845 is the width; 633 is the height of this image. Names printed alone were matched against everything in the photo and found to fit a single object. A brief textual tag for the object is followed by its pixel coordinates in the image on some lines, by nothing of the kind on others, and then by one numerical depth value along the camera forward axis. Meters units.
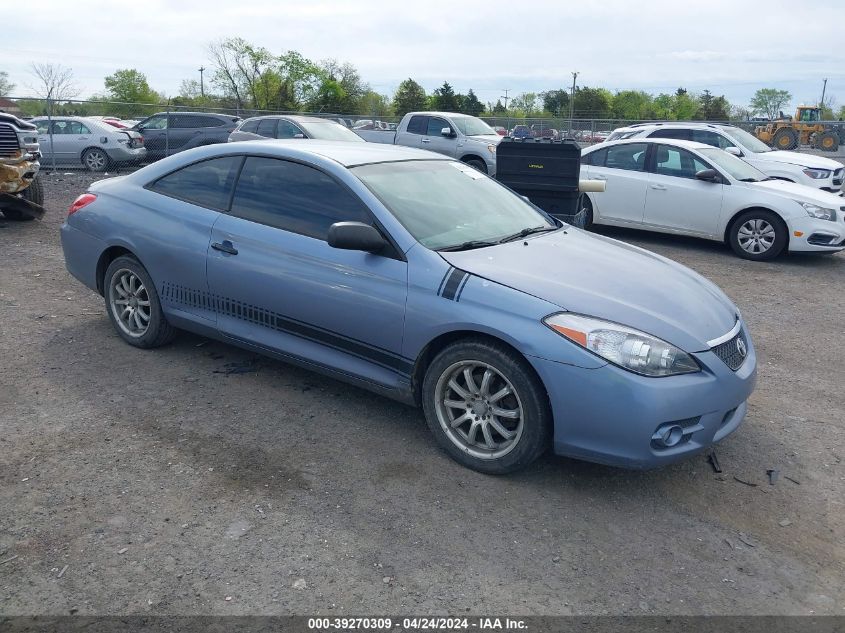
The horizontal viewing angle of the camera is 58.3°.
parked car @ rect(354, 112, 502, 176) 17.94
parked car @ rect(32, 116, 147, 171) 18.84
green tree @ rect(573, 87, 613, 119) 91.56
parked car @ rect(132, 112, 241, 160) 20.75
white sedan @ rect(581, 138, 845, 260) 9.88
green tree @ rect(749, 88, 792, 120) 132.38
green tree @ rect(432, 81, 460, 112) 80.69
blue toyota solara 3.62
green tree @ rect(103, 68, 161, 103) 93.12
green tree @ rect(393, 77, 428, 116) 83.31
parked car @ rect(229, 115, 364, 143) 15.41
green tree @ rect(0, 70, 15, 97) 50.13
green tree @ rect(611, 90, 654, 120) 119.00
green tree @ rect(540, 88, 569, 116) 94.62
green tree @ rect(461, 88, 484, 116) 81.40
